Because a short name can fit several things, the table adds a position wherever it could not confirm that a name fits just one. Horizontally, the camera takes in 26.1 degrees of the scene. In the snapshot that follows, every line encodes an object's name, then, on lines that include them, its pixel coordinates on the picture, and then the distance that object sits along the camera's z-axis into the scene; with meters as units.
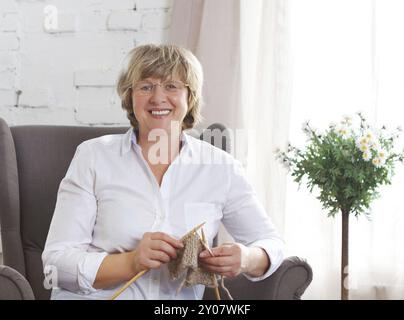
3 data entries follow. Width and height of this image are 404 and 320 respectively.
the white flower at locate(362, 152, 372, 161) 2.19
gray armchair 2.28
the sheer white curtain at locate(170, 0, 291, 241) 2.78
